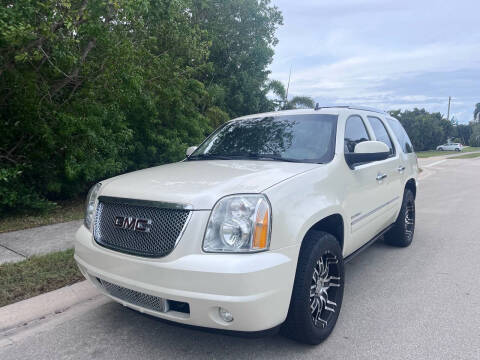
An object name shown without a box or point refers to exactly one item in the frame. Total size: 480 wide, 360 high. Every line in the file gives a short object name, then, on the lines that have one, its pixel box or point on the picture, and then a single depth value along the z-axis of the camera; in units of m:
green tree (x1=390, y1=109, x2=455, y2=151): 68.97
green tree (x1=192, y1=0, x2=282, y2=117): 18.83
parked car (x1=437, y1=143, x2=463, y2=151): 68.06
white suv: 2.32
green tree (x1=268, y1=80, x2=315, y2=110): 21.98
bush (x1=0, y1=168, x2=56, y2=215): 6.18
